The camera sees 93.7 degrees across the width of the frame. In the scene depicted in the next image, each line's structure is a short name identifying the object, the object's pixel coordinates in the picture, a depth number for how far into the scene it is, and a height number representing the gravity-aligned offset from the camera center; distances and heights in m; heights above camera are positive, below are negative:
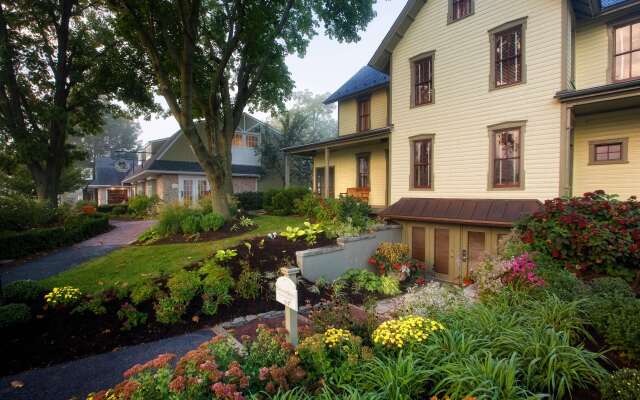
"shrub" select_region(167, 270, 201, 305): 5.38 -1.70
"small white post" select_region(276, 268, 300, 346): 3.47 -1.27
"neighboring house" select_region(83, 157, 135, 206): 35.59 +1.26
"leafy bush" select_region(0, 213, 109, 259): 9.84 -1.56
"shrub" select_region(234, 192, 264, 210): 19.17 -0.45
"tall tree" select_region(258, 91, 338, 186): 25.67 +3.90
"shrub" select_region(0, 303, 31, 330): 4.55 -1.87
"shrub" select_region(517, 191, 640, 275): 5.33 -0.80
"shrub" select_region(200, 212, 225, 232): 11.04 -1.07
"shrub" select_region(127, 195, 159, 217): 20.72 -0.77
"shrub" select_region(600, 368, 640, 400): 2.25 -1.51
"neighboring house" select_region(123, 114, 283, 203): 22.20 +1.92
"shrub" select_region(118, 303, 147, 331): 4.86 -2.03
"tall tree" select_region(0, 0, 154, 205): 14.03 +5.99
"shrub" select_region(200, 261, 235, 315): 5.61 -1.86
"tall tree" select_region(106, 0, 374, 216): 9.47 +5.69
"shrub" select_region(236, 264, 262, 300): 6.36 -1.99
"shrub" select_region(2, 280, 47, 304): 5.42 -1.79
